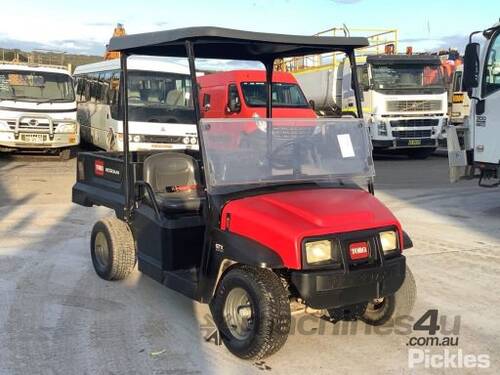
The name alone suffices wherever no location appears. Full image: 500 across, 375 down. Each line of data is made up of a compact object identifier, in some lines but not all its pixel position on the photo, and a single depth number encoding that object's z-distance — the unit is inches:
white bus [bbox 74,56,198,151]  513.3
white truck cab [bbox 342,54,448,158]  635.5
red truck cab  555.2
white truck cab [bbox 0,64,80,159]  542.9
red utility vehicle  138.2
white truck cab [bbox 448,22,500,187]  329.7
